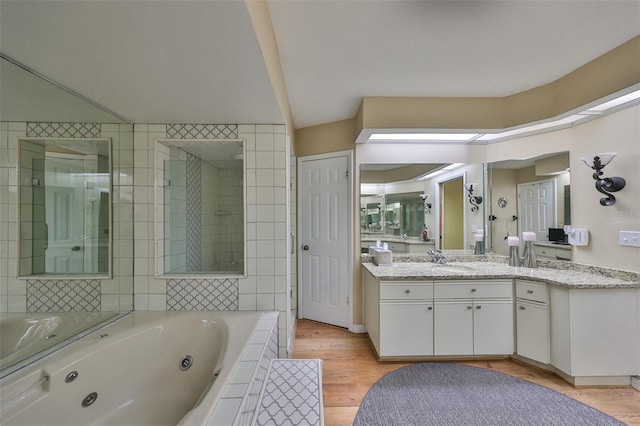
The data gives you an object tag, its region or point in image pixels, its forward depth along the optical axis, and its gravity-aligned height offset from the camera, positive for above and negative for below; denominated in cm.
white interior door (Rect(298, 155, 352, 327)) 284 -26
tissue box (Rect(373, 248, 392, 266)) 259 -43
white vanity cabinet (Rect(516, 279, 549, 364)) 204 -87
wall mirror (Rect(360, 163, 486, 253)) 278 +12
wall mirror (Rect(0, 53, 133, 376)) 134 +15
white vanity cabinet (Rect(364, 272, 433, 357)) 217 -88
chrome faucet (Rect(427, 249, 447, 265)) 266 -43
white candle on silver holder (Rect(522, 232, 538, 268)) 243 -34
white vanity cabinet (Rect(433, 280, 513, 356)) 217 -87
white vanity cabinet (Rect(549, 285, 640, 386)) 188 -90
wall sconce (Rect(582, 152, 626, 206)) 196 +29
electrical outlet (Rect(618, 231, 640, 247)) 187 -17
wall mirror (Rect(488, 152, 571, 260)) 238 +15
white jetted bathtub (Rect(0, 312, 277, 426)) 112 -83
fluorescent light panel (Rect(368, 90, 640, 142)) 195 +84
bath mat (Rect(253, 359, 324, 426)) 123 -98
